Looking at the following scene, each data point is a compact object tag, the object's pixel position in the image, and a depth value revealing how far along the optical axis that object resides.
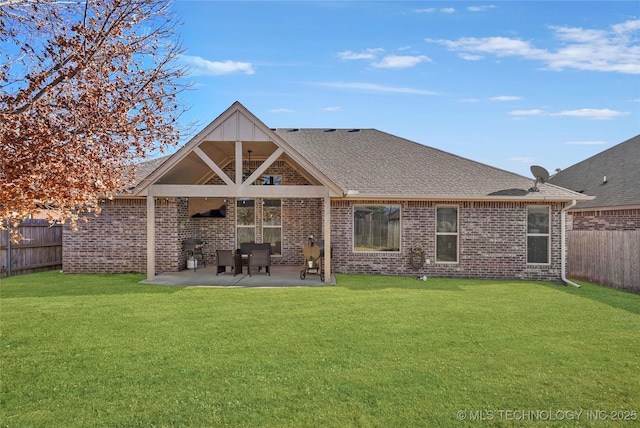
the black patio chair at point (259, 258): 12.73
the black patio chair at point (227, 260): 12.78
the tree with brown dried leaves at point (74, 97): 4.83
